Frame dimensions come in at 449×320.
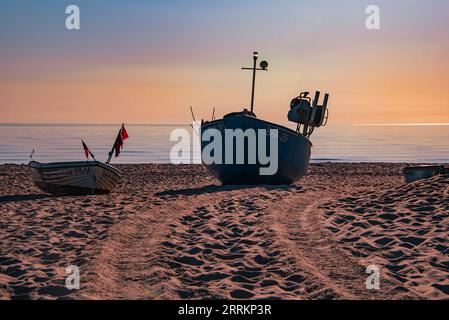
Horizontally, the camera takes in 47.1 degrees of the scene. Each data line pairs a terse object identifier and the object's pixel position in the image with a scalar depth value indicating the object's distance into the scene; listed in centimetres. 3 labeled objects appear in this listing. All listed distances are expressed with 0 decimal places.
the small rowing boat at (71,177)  1583
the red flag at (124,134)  1700
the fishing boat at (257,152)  1889
